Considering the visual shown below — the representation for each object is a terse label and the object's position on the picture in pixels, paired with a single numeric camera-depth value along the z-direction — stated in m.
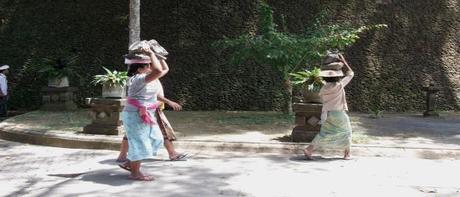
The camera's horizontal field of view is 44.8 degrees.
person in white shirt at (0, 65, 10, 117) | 13.58
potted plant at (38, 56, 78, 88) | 13.91
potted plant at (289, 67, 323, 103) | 8.98
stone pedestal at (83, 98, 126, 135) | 9.48
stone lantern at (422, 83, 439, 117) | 13.61
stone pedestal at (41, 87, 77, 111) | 13.80
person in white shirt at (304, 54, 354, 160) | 7.64
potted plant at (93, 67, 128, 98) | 9.60
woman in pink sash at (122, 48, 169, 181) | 6.23
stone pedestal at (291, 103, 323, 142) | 8.83
